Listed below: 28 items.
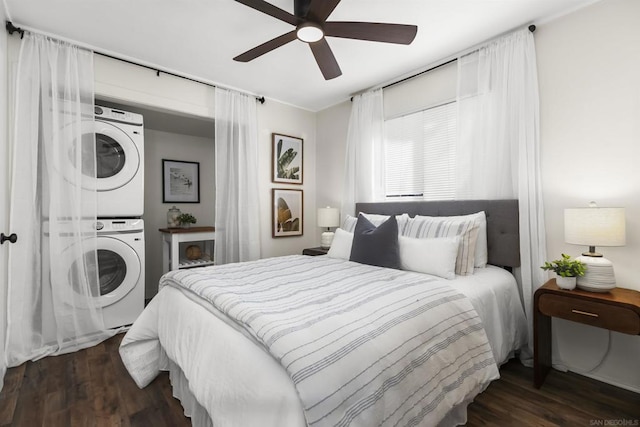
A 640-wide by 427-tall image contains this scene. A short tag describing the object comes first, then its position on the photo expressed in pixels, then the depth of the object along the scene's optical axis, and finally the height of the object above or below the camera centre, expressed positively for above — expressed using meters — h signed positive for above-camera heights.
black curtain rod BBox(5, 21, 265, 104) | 2.21 +1.48
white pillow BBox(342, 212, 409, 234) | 2.62 -0.07
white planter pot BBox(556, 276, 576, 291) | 1.81 -0.45
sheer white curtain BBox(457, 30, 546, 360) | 2.20 +0.64
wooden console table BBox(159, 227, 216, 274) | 3.32 -0.30
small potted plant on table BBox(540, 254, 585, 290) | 1.79 -0.38
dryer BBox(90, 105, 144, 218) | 2.69 +0.54
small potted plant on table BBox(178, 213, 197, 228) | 3.82 -0.04
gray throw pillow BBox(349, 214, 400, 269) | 2.23 -0.26
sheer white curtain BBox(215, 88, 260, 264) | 3.31 +0.44
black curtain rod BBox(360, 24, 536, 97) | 2.75 +1.45
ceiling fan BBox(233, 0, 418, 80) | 1.65 +1.18
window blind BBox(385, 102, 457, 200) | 2.81 +0.62
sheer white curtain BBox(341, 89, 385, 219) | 3.35 +0.74
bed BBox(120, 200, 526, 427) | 0.94 -0.54
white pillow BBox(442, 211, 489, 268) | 2.28 -0.28
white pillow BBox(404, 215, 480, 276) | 2.11 -0.15
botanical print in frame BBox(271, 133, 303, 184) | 3.80 +0.76
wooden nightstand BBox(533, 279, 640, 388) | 1.58 -0.59
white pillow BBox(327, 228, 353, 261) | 2.63 -0.29
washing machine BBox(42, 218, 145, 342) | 2.68 -0.49
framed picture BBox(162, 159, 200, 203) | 4.05 +0.50
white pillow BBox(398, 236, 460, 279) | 2.01 -0.31
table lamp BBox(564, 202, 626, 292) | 1.69 -0.15
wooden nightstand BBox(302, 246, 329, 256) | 3.46 -0.46
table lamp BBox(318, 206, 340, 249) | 3.62 -0.07
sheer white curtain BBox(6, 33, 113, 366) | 2.24 +0.08
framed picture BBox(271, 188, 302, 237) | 3.82 +0.04
